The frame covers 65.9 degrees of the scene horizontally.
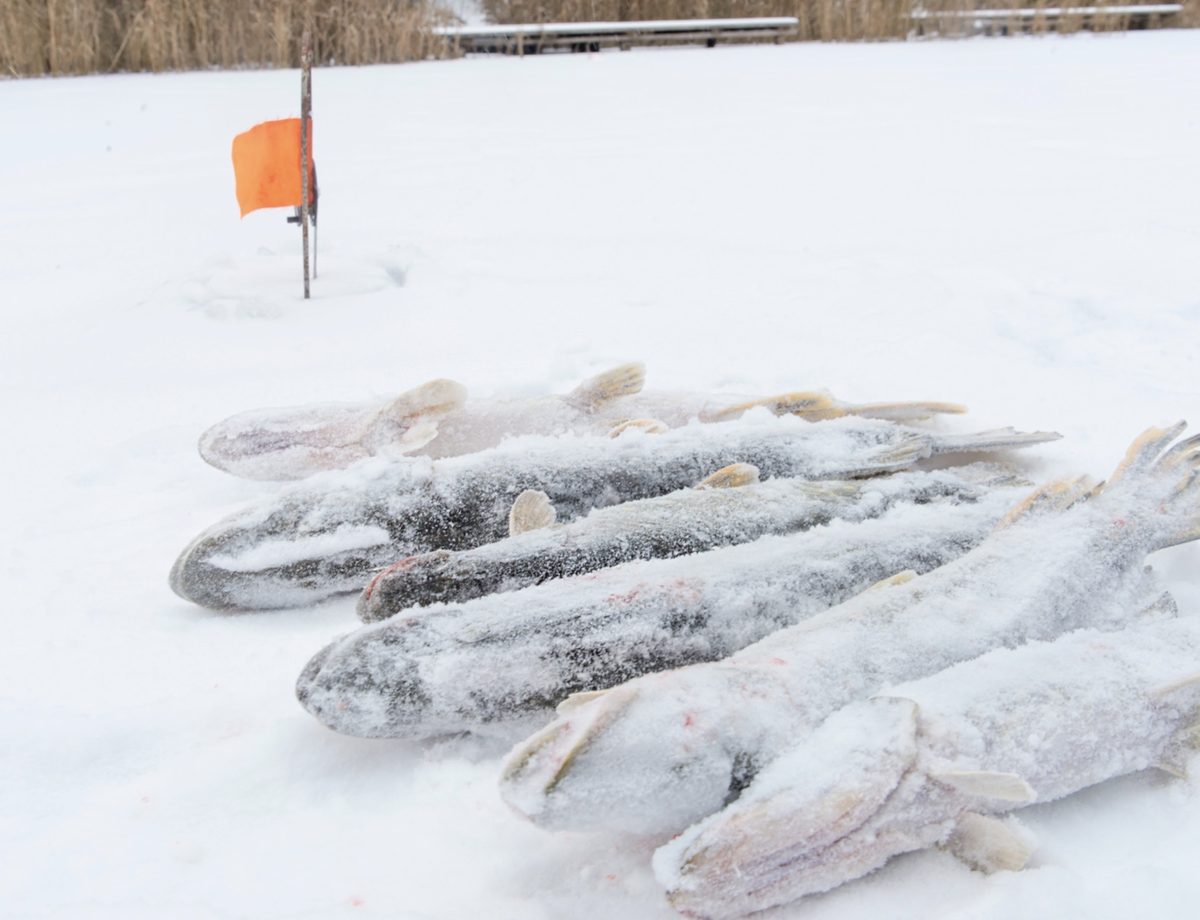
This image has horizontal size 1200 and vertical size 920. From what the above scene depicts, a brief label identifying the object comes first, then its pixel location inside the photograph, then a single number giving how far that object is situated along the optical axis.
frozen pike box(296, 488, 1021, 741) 1.81
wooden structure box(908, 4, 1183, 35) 14.35
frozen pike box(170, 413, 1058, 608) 2.41
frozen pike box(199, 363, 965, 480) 3.01
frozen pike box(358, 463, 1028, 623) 2.09
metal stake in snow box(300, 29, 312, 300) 4.27
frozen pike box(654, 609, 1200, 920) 1.45
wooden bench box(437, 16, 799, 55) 14.79
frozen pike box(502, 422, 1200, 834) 1.47
